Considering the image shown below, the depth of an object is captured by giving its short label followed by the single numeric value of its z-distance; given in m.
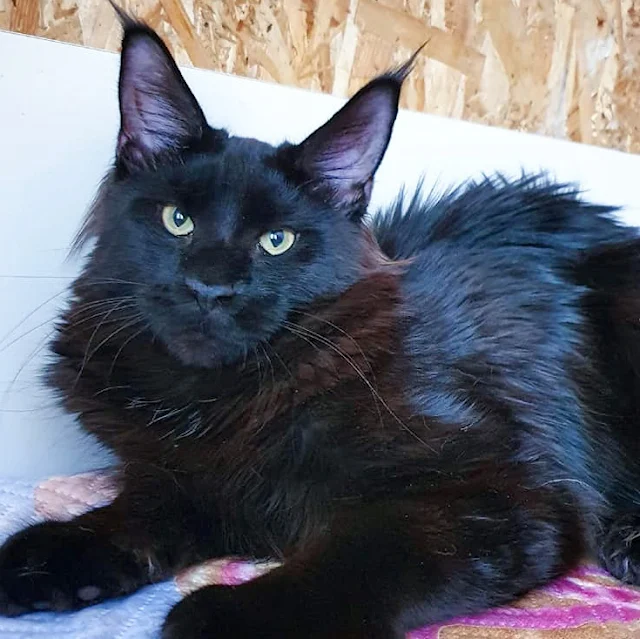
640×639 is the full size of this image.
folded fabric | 0.36
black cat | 0.38
